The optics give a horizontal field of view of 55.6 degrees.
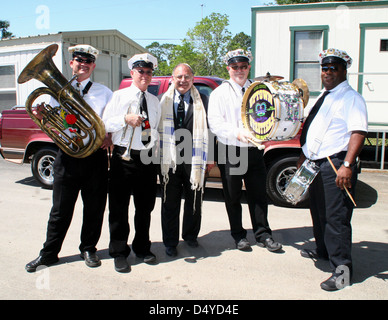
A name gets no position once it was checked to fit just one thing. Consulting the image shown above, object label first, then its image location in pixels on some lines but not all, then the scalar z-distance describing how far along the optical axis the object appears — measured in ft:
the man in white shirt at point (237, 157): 12.55
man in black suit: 12.48
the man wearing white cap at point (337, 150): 10.36
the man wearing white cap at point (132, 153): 11.35
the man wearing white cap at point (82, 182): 11.41
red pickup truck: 18.04
